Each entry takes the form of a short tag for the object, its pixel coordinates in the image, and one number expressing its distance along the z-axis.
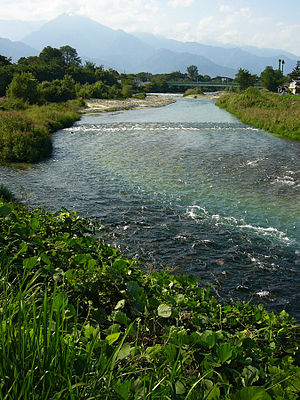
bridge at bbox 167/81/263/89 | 133.38
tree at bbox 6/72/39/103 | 42.72
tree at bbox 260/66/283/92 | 94.19
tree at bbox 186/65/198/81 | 179.18
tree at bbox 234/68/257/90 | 92.75
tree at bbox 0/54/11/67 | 72.88
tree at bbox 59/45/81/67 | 140.64
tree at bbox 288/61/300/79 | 104.25
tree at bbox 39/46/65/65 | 103.91
